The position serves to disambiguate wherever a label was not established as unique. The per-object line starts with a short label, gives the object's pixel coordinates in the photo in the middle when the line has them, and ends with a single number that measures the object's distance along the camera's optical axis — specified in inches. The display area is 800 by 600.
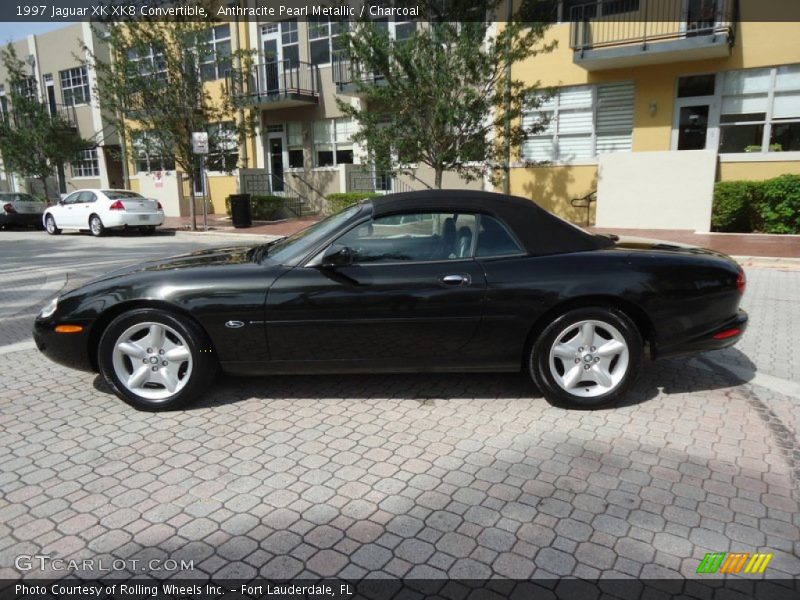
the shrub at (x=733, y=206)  557.0
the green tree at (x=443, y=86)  515.5
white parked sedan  702.5
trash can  760.3
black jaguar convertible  155.6
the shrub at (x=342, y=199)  798.5
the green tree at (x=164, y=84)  724.7
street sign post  684.7
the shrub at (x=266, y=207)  855.3
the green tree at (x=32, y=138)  1027.9
